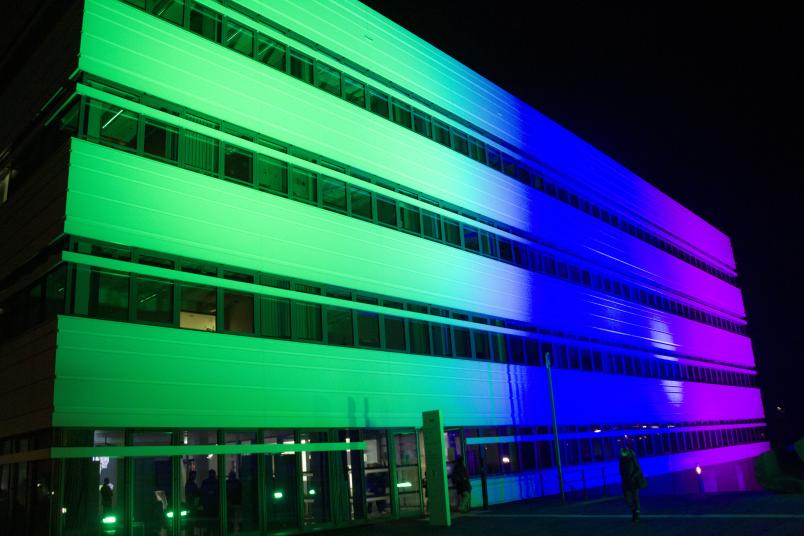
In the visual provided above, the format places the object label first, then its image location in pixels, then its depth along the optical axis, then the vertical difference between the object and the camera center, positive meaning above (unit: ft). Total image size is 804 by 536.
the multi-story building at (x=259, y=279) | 53.83 +17.31
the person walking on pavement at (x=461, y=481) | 73.77 -2.84
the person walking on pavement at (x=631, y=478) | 58.39 -2.89
